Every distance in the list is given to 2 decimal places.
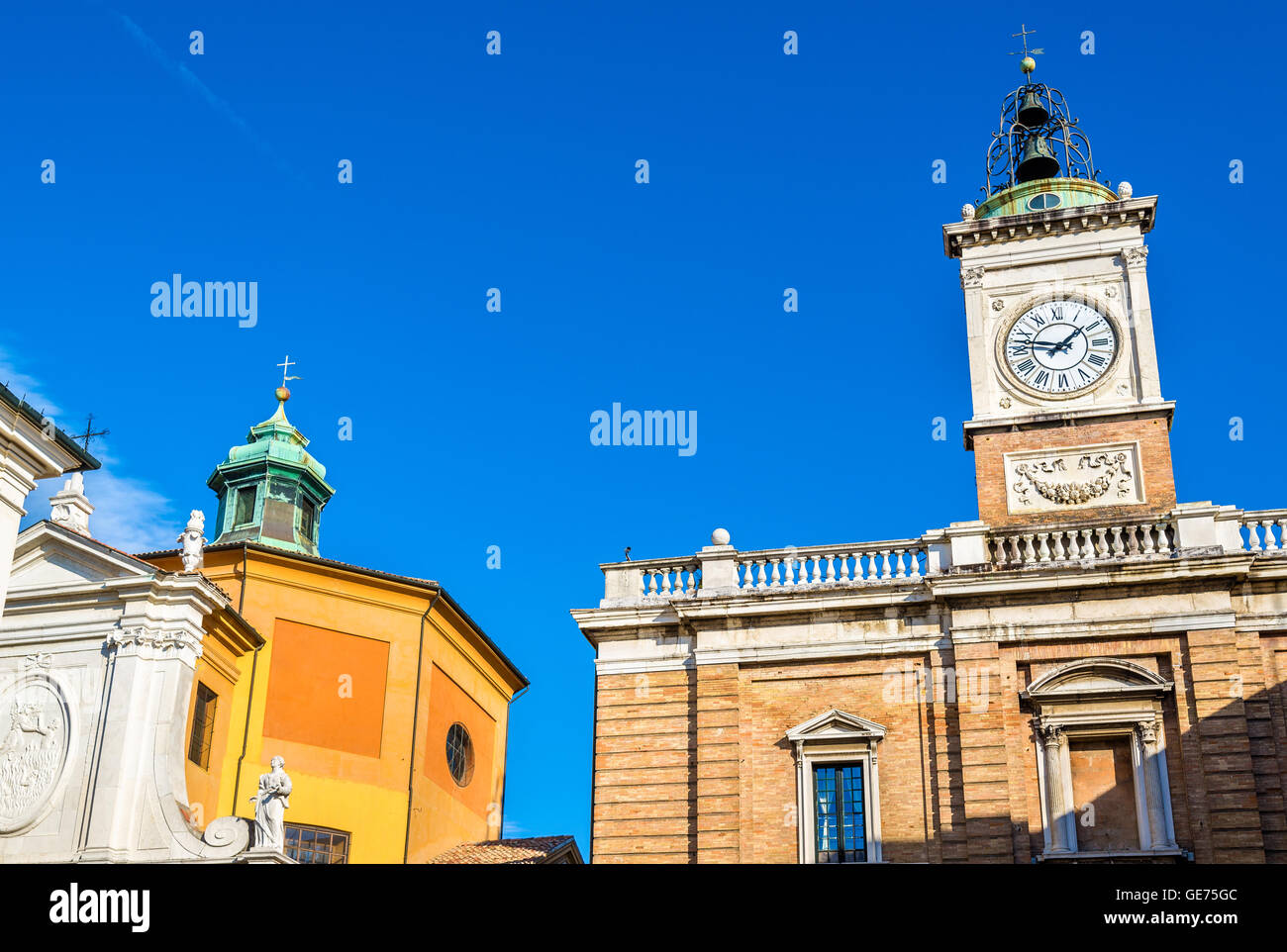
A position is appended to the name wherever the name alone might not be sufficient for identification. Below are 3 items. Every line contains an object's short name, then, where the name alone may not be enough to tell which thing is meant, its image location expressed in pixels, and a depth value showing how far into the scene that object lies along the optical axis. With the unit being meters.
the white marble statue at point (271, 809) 27.23
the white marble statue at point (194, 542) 31.44
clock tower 27.20
